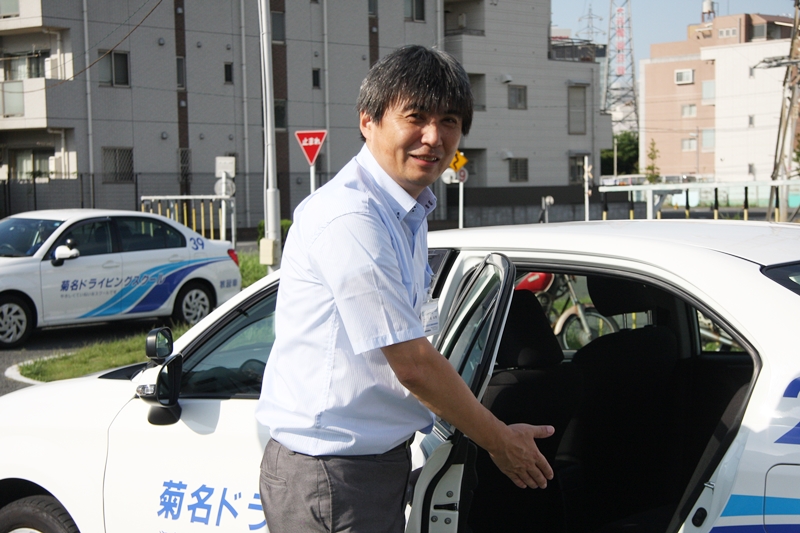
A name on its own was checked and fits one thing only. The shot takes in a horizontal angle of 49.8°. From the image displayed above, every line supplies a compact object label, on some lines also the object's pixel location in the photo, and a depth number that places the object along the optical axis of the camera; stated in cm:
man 188
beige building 6696
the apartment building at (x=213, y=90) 3025
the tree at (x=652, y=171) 5930
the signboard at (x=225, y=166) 1974
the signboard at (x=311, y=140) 1578
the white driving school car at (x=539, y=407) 202
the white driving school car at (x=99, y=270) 1062
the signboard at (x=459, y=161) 2359
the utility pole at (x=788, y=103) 1809
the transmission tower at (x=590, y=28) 7926
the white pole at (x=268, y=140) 1306
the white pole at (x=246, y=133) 3412
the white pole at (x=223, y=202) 1894
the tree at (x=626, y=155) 8774
